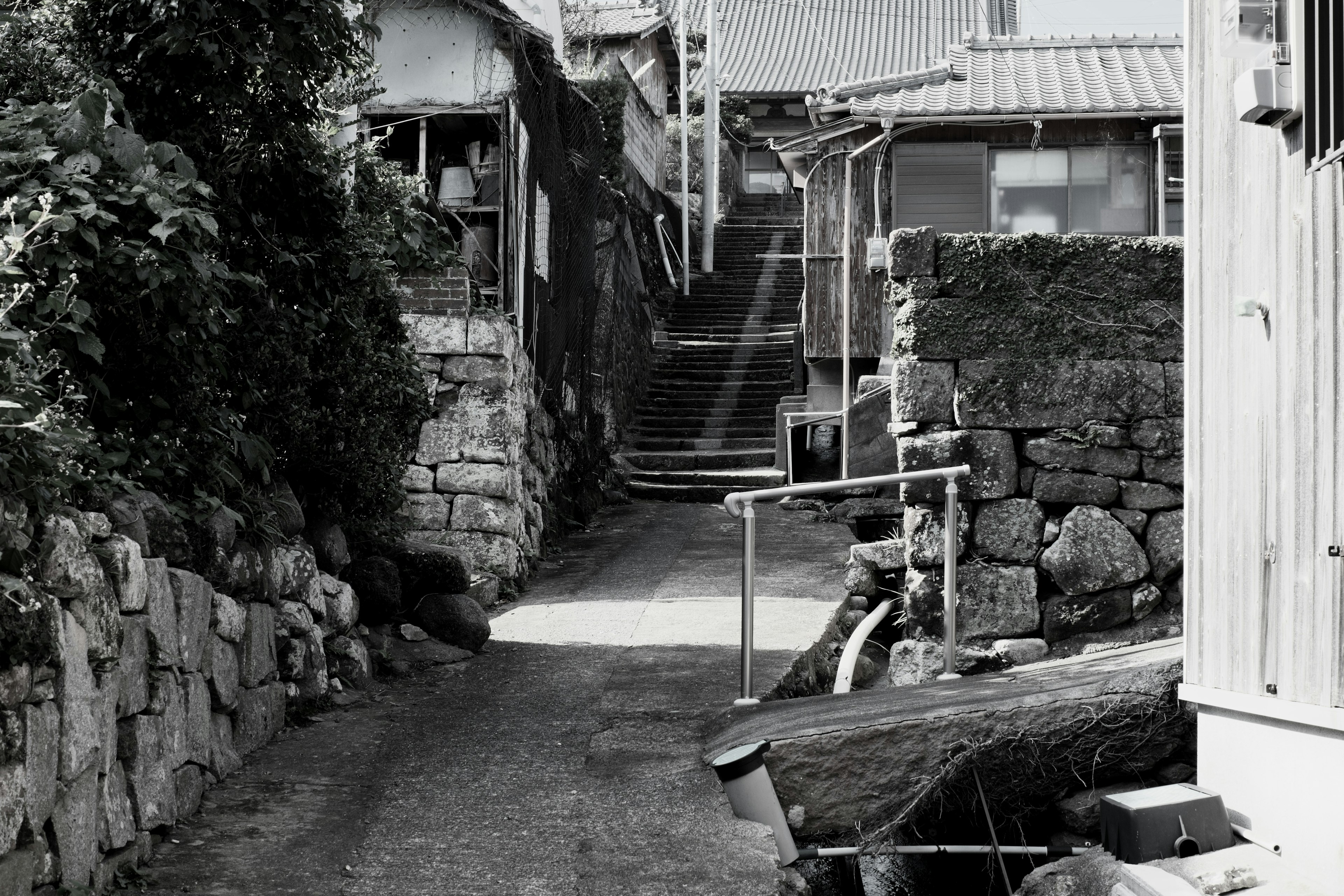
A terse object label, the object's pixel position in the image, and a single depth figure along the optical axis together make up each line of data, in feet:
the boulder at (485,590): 28.25
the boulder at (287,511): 19.21
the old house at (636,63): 63.10
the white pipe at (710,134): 64.23
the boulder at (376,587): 22.79
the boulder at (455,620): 23.41
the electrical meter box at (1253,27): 13.60
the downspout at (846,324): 38.27
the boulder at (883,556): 25.41
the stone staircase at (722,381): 46.32
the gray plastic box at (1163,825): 13.88
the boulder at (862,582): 25.49
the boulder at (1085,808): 16.71
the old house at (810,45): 86.07
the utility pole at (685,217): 63.98
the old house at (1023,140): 38.68
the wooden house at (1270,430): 12.64
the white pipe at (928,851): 15.42
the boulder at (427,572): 24.38
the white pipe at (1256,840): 13.58
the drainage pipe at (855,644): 21.44
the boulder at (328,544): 21.21
